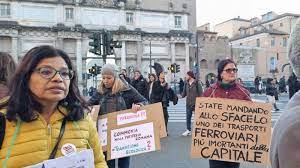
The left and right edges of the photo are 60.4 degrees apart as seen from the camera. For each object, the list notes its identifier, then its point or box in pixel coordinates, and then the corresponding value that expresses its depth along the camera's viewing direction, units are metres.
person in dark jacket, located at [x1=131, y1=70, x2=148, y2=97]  7.58
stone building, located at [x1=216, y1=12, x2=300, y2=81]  42.13
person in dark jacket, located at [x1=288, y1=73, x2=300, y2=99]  8.70
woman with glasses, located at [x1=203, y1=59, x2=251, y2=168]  3.12
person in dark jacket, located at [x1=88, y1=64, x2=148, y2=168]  3.18
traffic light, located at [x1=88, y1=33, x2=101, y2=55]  8.27
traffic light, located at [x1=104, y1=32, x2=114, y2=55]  8.29
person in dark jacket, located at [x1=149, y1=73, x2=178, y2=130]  6.76
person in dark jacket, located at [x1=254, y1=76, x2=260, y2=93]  22.85
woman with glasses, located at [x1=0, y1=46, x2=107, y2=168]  1.42
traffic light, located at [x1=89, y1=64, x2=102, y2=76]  20.13
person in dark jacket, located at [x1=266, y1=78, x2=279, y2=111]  11.23
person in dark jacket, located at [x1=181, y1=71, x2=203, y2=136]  6.64
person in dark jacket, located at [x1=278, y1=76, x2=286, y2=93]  18.74
